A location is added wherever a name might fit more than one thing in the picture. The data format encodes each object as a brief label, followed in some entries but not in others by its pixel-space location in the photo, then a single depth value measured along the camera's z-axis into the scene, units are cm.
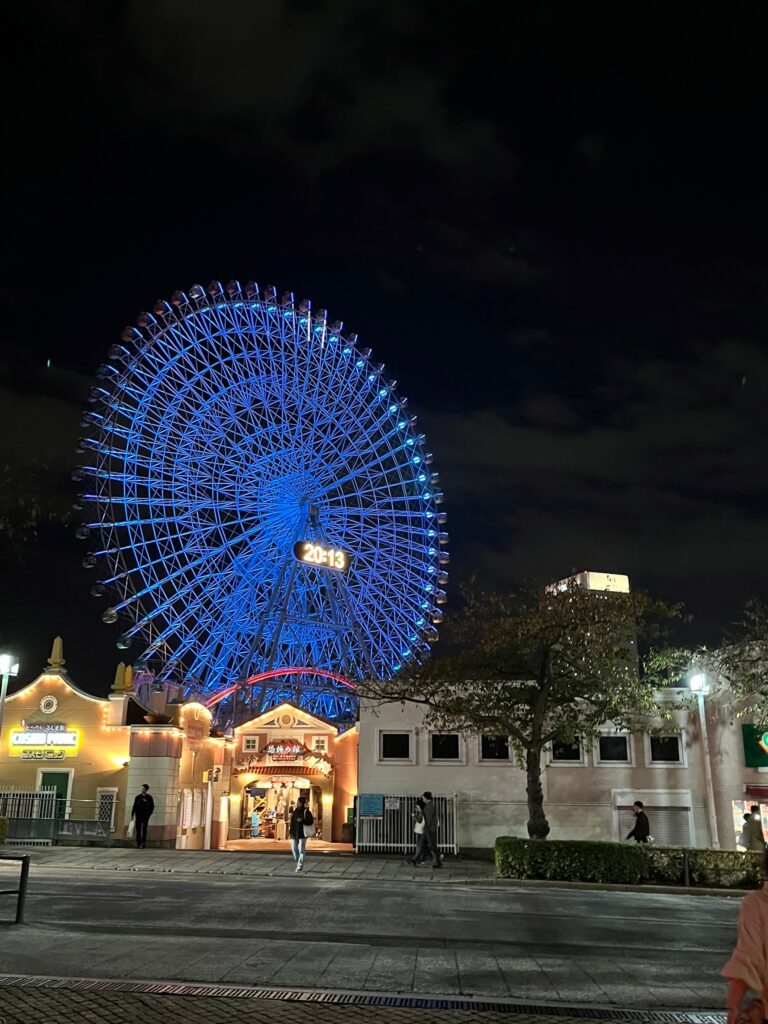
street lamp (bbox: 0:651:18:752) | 2672
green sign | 2942
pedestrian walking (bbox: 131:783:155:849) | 2753
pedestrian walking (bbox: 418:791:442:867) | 2503
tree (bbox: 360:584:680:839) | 2481
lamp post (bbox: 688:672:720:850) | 2747
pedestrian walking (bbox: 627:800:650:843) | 2436
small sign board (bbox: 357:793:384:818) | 2952
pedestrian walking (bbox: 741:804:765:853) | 2170
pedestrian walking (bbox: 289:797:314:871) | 2280
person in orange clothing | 464
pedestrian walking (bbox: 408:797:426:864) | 2503
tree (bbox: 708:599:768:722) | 2697
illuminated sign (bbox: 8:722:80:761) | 3253
